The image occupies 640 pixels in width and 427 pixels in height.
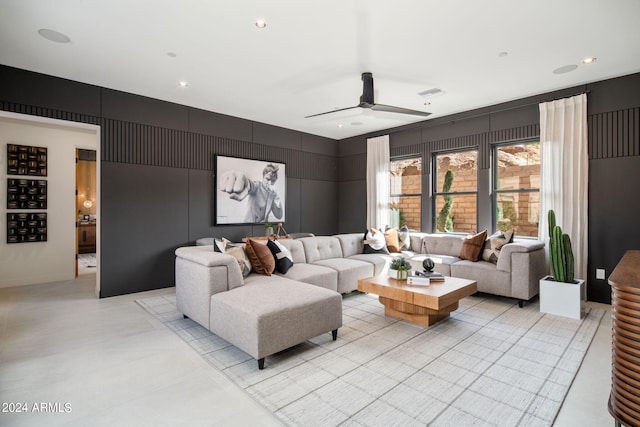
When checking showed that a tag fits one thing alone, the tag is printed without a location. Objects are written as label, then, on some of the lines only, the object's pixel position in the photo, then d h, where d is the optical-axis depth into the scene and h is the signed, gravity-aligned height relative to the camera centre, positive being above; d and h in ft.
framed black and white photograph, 18.03 +1.34
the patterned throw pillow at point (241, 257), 11.19 -1.57
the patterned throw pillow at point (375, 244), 17.21 -1.68
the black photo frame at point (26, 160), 16.21 +2.78
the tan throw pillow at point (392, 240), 17.75 -1.52
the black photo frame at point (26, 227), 16.20 -0.74
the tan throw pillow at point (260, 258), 11.72 -1.68
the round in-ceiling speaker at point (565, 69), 12.09 +5.62
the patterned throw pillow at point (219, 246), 11.21 -1.20
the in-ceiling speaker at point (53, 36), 9.70 +5.56
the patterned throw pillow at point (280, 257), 12.47 -1.77
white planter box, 11.41 -3.15
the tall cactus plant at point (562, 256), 11.89 -1.61
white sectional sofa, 8.07 -2.40
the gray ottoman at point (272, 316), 7.77 -2.71
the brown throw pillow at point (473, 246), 14.84 -1.57
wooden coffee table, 10.00 -2.72
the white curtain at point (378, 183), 21.59 +2.12
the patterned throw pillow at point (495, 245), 14.33 -1.44
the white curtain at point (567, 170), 13.80 +1.96
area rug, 6.20 -3.86
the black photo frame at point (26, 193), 16.21 +1.02
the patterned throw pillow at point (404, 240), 18.31 -1.55
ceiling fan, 12.39 +4.46
